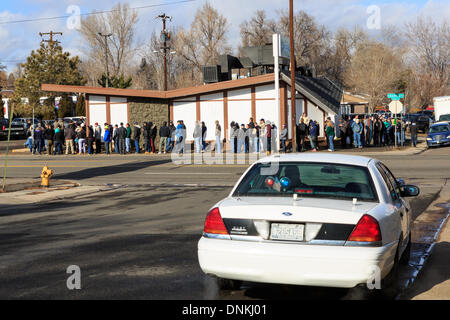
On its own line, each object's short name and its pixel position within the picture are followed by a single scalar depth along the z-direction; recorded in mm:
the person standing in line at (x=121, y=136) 32375
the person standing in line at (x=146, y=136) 32281
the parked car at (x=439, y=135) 33781
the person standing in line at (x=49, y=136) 34781
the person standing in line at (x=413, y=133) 33888
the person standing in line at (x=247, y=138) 30217
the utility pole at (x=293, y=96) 30719
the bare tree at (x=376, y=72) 61728
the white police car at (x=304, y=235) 5379
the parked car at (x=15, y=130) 55031
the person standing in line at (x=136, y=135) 32594
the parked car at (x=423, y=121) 52844
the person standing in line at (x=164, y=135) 31584
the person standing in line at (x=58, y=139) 33969
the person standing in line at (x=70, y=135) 33875
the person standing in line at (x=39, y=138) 35000
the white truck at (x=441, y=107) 45500
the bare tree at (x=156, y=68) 74000
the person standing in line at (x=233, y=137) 30633
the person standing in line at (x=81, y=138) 33844
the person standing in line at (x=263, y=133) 29844
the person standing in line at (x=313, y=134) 30823
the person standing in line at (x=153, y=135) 32531
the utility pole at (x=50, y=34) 64875
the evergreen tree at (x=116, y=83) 54625
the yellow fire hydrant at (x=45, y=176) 17289
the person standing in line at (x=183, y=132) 31419
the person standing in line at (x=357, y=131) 32750
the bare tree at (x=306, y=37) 73750
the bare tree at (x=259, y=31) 75125
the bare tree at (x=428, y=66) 77438
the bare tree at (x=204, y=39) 66438
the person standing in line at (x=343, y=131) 33397
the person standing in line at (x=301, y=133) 30734
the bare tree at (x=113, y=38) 65562
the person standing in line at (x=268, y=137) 29406
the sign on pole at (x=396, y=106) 33125
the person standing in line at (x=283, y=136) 30241
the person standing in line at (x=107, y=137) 33000
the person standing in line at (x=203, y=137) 31500
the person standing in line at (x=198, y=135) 31297
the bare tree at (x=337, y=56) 76000
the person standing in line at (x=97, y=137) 34125
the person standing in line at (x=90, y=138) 33469
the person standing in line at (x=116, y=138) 32634
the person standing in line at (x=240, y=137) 30486
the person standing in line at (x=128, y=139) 32844
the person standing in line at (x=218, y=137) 31297
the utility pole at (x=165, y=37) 44481
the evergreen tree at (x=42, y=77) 61719
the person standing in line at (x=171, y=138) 32031
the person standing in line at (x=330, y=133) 30375
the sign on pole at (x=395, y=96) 33950
